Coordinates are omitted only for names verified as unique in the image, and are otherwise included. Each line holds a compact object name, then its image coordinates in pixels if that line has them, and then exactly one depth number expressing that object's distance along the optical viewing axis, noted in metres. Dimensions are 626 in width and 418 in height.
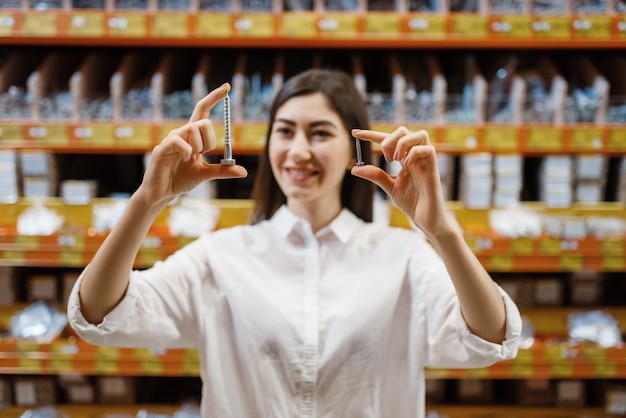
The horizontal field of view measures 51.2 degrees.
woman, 1.22
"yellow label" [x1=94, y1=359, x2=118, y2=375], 2.36
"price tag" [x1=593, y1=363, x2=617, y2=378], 2.36
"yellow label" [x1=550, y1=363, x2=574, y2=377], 2.36
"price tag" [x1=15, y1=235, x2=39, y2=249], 2.32
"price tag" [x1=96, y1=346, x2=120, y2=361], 2.35
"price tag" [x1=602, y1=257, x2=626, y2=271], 2.33
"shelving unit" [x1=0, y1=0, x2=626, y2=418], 2.29
